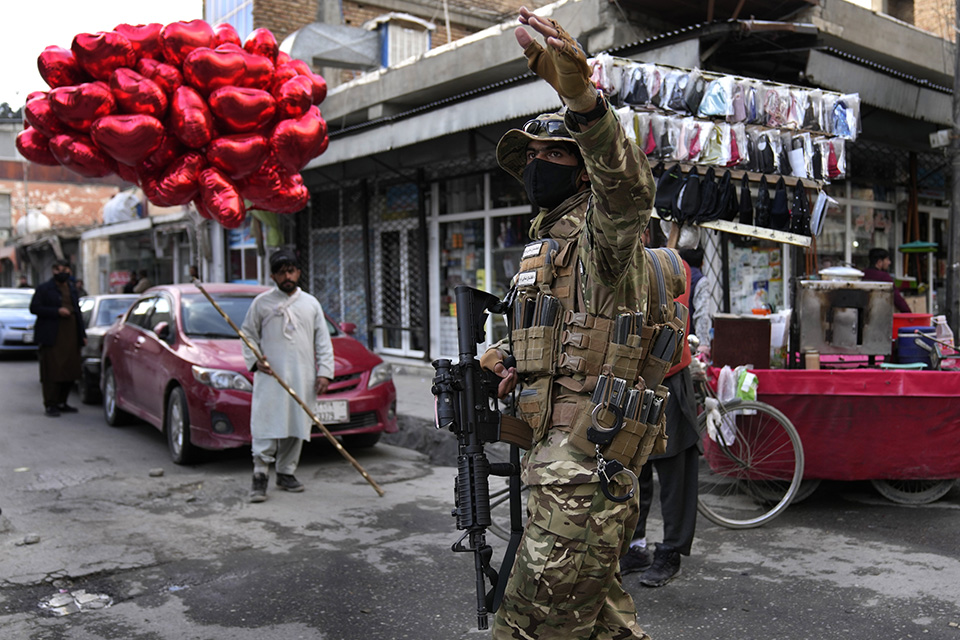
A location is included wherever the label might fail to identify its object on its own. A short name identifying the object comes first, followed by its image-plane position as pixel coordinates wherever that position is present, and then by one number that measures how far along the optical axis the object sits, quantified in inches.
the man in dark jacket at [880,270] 339.9
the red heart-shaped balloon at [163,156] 253.8
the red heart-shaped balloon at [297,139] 260.5
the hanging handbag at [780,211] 252.5
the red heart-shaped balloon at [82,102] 235.5
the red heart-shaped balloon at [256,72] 255.8
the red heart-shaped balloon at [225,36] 265.3
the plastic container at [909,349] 224.7
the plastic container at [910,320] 243.3
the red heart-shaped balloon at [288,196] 277.9
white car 647.1
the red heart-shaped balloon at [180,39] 254.1
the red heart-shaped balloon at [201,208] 267.4
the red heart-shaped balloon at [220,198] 252.4
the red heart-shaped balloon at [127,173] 260.7
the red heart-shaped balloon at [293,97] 262.2
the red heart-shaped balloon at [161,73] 248.7
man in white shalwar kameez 238.5
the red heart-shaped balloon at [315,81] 277.4
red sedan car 265.9
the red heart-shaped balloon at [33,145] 255.1
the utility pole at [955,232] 282.4
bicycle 199.9
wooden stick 231.3
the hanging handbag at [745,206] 251.0
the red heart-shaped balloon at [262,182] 271.3
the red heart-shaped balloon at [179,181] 252.4
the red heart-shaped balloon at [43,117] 242.9
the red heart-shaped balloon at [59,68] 243.3
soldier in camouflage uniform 83.0
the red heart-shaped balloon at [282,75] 266.1
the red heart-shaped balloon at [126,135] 235.6
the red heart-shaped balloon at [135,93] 239.3
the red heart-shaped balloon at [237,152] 253.0
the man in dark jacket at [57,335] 380.2
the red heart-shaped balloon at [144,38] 251.4
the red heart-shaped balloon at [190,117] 245.1
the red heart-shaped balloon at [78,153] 243.8
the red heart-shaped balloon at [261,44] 266.7
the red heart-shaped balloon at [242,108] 248.2
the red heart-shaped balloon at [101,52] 241.6
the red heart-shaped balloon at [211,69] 247.8
